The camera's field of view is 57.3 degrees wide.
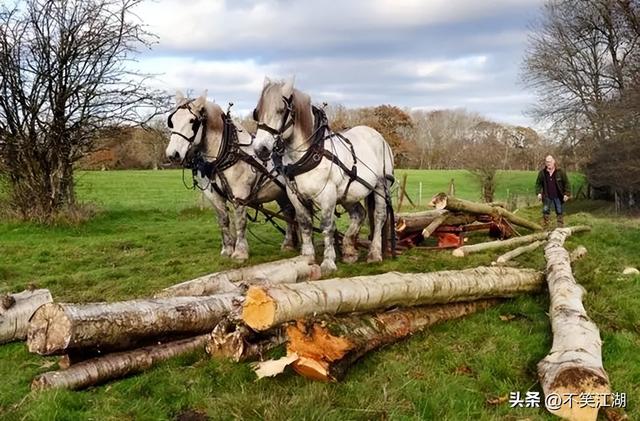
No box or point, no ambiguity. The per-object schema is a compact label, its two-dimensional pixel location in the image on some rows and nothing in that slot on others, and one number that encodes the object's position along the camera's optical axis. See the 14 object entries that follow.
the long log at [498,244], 9.66
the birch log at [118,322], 4.37
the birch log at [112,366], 4.37
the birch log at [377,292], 4.42
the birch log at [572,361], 3.74
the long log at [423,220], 10.90
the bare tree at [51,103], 15.31
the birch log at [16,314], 5.80
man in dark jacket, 13.42
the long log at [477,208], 10.42
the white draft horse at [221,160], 8.48
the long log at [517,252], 8.68
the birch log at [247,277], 6.16
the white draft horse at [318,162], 7.62
